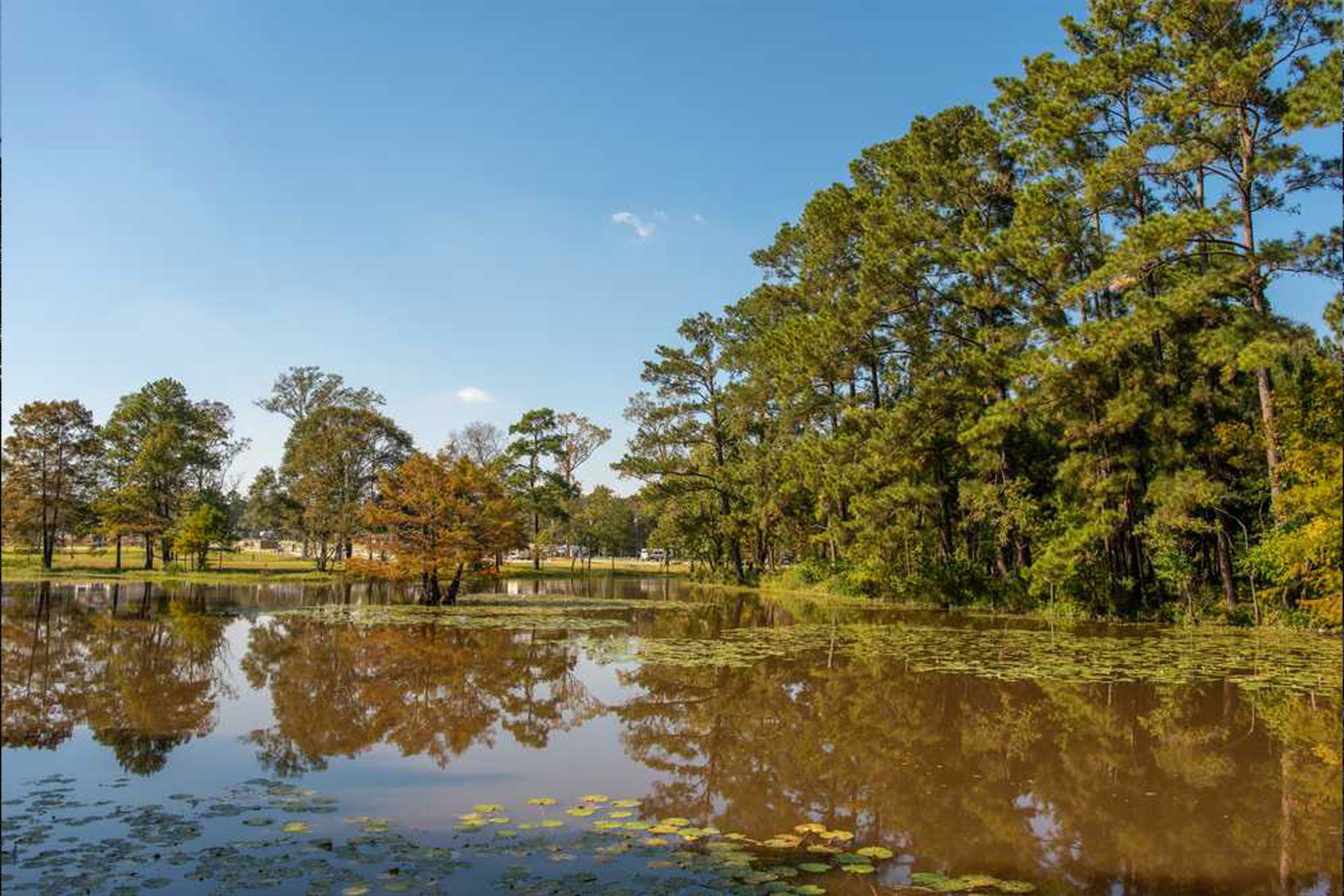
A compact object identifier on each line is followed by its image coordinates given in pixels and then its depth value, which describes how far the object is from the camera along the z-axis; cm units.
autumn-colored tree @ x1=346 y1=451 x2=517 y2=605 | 2577
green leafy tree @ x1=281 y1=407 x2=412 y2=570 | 4912
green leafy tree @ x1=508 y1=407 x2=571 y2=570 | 5831
